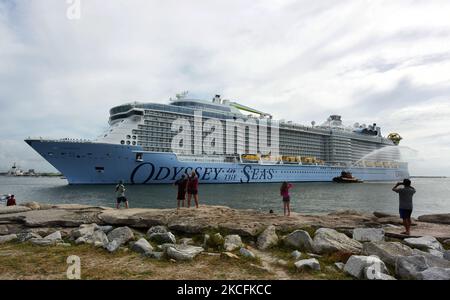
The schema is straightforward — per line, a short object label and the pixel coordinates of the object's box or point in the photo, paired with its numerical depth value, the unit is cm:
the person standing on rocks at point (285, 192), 1205
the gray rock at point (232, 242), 717
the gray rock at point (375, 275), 528
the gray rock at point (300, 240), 720
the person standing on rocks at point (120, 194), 1463
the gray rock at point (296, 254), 658
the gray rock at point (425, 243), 724
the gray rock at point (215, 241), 746
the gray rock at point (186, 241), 792
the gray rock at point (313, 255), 671
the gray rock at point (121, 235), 778
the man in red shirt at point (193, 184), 1192
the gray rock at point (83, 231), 852
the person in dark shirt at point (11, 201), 1615
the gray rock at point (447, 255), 682
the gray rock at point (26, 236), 828
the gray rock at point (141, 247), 703
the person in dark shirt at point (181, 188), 1219
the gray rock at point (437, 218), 1068
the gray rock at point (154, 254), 656
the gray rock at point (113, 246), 709
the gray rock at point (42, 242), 783
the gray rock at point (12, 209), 1149
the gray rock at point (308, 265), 581
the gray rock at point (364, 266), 547
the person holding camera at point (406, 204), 852
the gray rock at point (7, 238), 836
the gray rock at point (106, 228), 922
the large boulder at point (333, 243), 689
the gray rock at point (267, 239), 746
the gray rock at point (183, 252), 638
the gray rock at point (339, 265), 598
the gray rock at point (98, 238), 768
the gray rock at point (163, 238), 798
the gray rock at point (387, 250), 621
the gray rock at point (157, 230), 848
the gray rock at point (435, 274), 506
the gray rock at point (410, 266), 548
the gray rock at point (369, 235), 791
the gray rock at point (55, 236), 823
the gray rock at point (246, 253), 655
